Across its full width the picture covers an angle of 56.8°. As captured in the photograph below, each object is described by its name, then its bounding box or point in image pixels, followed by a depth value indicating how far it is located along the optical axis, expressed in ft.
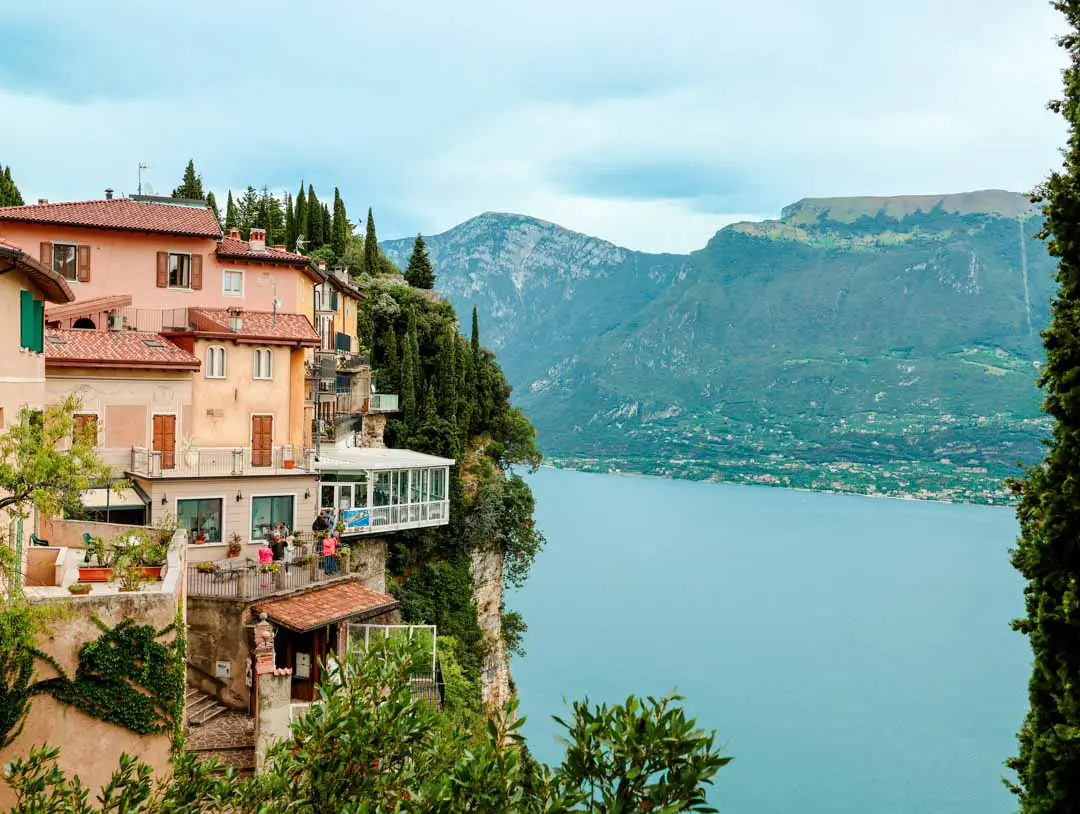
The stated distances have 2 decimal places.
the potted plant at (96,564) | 48.75
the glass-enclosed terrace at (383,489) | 99.25
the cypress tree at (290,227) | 181.47
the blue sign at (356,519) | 98.73
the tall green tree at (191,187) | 189.47
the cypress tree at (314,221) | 189.57
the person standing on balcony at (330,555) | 84.48
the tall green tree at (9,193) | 157.69
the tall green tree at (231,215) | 184.24
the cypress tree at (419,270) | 182.80
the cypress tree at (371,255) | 175.22
